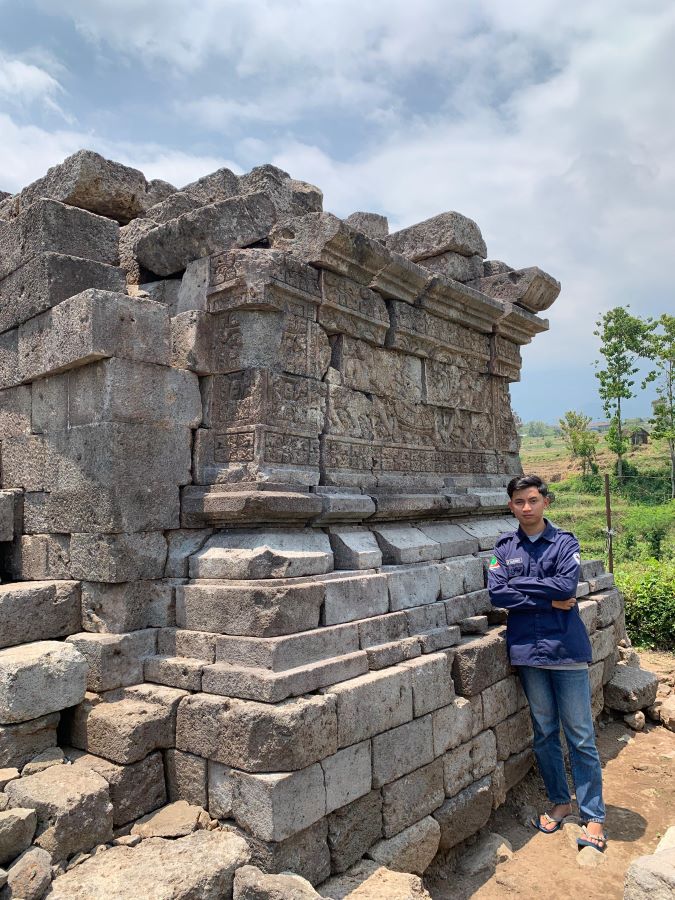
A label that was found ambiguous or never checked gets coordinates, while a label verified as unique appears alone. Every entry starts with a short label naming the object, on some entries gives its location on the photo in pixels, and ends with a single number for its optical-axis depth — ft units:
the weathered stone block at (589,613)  18.83
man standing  14.16
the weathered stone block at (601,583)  20.80
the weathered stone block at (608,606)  20.16
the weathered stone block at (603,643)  19.52
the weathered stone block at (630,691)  20.33
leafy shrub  28.27
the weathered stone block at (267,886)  9.12
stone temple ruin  10.64
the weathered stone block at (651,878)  9.80
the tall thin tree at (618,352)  95.20
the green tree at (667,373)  92.38
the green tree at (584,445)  114.52
